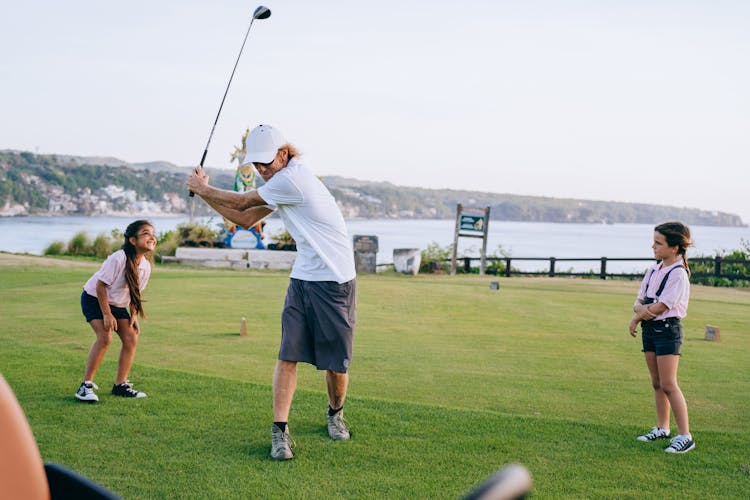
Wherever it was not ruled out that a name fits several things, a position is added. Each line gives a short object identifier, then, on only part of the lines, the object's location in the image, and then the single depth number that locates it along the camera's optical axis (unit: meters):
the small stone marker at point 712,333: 10.57
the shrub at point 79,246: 26.77
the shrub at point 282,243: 26.09
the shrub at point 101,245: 26.45
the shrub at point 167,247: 25.67
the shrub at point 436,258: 26.59
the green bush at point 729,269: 25.41
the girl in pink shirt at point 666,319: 5.51
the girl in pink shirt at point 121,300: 6.39
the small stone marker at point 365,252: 23.64
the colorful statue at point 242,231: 25.52
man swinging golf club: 5.25
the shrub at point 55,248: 26.64
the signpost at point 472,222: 28.81
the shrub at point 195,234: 26.06
